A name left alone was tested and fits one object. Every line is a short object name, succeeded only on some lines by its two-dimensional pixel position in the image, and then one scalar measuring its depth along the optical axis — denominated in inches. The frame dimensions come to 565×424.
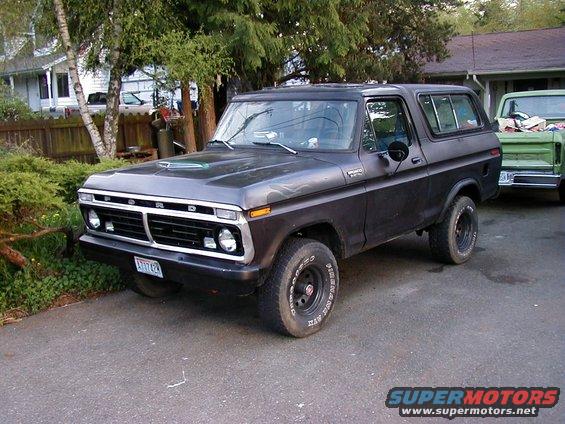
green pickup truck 357.4
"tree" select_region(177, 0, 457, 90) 382.0
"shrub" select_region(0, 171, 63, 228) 196.7
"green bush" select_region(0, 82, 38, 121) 655.0
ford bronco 166.1
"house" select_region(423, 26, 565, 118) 746.2
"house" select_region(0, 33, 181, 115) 1210.2
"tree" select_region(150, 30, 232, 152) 362.3
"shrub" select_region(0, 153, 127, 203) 247.8
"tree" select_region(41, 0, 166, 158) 363.3
